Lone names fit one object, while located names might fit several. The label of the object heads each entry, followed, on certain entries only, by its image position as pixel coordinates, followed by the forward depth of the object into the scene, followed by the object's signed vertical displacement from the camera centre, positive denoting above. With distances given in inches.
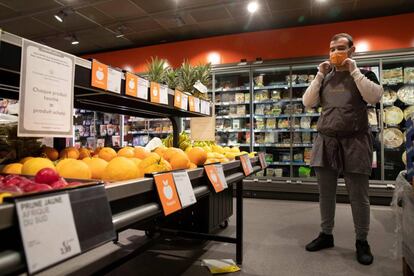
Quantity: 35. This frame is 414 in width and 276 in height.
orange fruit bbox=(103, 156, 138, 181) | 35.6 -3.3
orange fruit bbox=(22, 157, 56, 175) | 31.3 -2.5
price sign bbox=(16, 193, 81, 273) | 17.0 -5.4
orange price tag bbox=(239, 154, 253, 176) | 77.0 -5.2
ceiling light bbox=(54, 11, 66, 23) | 194.3 +85.1
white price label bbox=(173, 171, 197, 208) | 37.5 -5.8
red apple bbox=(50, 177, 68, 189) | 23.1 -3.3
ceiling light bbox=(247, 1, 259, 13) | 183.0 +87.6
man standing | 91.7 +3.6
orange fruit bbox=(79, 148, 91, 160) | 49.4 -1.8
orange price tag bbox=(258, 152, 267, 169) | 102.5 -5.2
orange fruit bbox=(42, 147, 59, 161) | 45.7 -1.6
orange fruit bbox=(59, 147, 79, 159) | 47.2 -1.7
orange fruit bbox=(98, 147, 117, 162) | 48.4 -1.8
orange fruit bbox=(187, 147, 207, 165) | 58.0 -2.2
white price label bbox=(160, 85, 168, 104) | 59.2 +10.2
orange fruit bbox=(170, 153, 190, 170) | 47.7 -2.7
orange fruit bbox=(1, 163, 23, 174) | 33.4 -3.1
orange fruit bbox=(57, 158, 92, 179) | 32.7 -3.0
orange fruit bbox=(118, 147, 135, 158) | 50.6 -1.5
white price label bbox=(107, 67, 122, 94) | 42.7 +9.5
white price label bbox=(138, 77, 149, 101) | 51.2 +9.9
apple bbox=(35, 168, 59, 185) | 24.1 -2.8
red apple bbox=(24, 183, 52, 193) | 21.6 -3.3
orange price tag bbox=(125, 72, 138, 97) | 47.4 +9.9
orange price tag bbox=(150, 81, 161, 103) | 55.9 +10.1
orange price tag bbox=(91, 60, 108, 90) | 38.1 +9.2
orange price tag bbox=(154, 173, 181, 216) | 33.6 -5.7
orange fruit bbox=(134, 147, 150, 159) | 50.8 -1.6
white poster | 27.6 +5.1
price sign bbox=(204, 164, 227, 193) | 49.3 -5.5
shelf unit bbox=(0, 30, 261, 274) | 18.1 -5.5
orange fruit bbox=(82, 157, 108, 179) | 37.9 -3.0
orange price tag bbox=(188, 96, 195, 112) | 75.8 +10.8
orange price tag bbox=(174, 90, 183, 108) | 66.4 +10.8
